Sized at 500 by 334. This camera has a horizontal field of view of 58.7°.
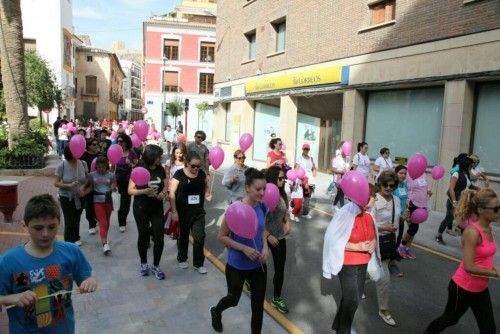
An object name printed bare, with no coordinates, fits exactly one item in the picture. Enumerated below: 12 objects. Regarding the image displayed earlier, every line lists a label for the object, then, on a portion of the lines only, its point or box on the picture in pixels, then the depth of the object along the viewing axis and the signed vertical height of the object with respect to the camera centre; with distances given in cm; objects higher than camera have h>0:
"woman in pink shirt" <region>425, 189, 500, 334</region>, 359 -113
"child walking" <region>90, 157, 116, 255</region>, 670 -121
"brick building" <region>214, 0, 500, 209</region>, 1127 +155
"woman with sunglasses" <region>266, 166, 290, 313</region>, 480 -130
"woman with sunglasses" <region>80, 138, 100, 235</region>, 769 -76
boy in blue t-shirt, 247 -92
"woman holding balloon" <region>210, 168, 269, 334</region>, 378 -114
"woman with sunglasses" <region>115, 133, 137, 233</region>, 791 -103
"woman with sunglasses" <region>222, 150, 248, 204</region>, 647 -87
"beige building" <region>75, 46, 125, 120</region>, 6197 +465
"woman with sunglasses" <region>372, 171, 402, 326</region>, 479 -108
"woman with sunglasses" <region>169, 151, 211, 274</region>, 573 -113
